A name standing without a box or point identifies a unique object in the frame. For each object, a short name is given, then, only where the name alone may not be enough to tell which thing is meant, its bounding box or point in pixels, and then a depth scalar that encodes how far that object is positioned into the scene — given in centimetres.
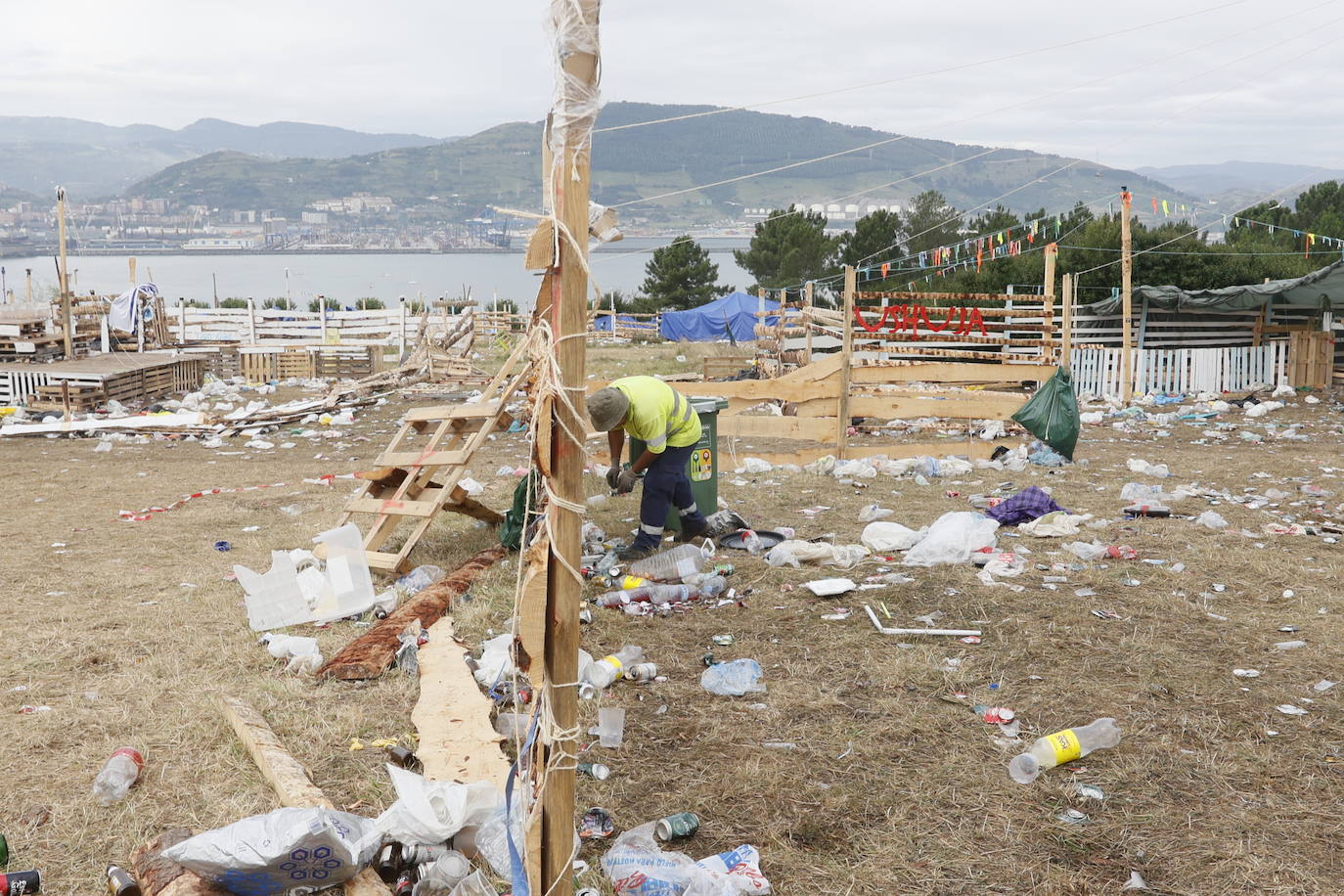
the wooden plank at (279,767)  304
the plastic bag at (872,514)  789
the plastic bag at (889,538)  698
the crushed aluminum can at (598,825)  341
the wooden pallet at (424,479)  679
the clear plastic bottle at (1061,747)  384
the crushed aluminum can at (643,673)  483
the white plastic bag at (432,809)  323
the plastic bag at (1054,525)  727
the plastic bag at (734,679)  469
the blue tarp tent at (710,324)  3428
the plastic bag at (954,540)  663
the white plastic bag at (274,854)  288
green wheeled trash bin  740
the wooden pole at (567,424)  253
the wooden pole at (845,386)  1078
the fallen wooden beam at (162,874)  288
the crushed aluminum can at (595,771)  382
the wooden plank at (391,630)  483
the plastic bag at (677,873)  306
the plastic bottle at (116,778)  361
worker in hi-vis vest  635
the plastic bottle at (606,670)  471
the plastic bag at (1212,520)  748
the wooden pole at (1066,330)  1160
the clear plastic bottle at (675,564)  639
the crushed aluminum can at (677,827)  337
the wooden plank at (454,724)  383
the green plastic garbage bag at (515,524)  675
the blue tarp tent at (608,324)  3698
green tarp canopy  1662
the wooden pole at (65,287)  1745
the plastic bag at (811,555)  660
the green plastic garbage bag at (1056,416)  1038
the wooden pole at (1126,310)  1669
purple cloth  771
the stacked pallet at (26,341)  1802
